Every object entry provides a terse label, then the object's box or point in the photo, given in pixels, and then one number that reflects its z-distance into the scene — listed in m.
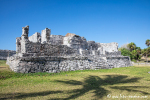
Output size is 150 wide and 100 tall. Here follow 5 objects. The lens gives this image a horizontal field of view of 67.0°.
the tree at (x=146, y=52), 35.62
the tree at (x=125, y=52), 33.31
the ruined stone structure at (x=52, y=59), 8.34
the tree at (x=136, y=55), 35.75
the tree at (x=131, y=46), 42.36
